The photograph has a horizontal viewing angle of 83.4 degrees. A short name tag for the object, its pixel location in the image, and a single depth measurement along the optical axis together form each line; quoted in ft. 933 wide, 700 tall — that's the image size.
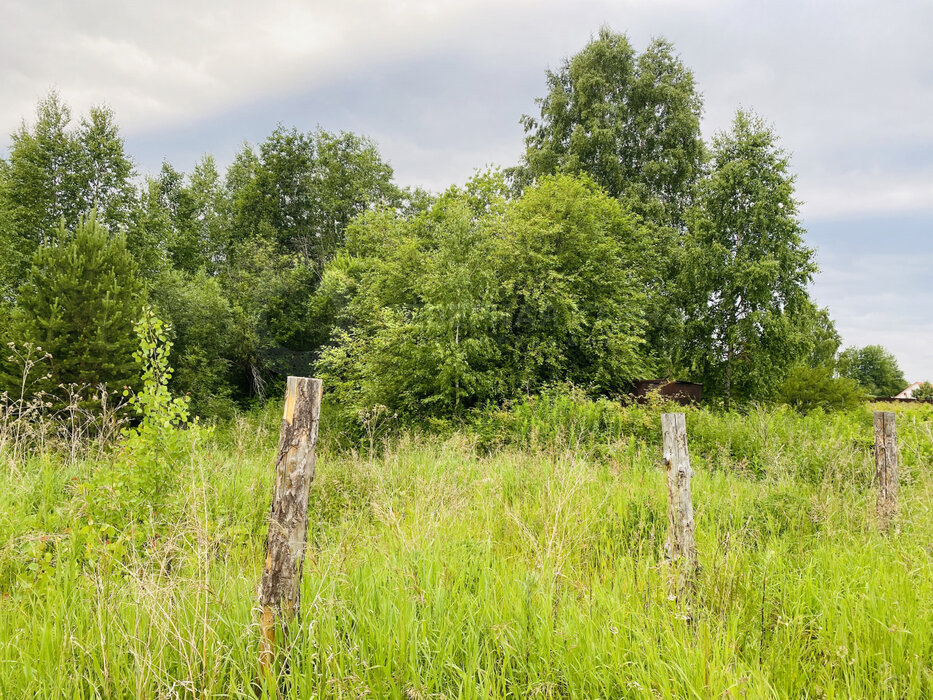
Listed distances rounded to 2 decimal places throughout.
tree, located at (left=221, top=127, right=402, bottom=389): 94.84
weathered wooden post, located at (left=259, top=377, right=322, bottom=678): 7.73
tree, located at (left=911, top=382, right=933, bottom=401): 177.43
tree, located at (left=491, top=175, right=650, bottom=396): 44.78
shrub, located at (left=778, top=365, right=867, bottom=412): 62.75
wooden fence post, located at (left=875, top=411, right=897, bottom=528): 17.08
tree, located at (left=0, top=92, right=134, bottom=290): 65.92
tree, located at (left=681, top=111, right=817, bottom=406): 54.19
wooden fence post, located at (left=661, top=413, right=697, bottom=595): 11.37
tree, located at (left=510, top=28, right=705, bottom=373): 74.74
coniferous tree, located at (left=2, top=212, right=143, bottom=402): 45.01
